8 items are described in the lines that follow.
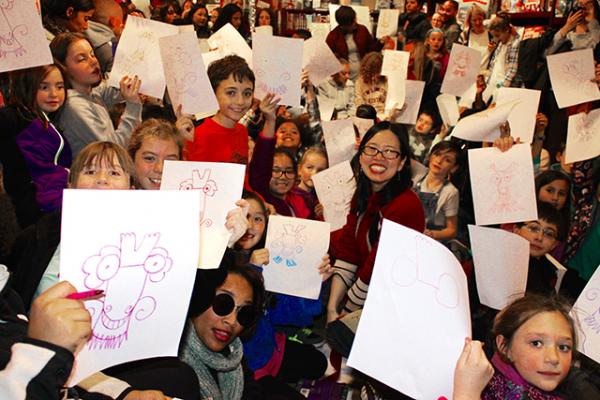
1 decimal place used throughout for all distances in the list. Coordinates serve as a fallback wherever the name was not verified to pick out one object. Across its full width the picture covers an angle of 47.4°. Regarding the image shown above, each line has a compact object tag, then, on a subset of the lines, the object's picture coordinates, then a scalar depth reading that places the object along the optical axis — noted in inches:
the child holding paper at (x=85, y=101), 120.0
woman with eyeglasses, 120.6
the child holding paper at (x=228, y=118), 131.7
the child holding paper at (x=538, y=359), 80.8
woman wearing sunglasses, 94.2
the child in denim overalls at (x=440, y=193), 168.6
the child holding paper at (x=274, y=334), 119.7
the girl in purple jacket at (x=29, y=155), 108.7
